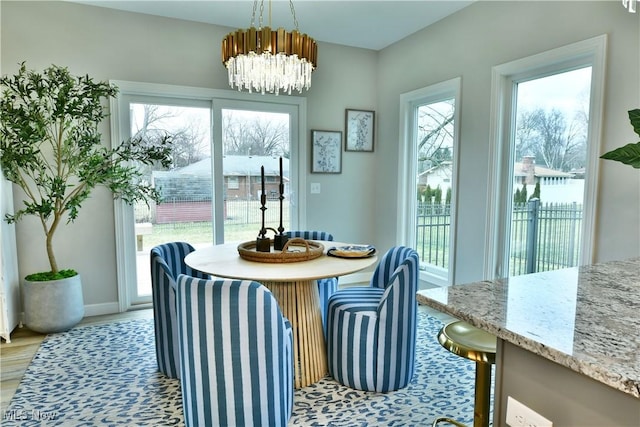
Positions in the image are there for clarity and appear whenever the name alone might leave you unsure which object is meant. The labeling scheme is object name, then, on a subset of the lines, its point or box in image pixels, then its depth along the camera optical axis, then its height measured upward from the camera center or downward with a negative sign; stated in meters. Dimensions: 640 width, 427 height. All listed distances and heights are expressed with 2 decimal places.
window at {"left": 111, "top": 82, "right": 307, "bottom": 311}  3.49 +0.13
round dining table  2.05 -0.60
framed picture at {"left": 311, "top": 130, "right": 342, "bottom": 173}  4.18 +0.41
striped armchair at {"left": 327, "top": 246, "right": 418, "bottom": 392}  2.13 -0.85
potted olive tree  2.74 +0.22
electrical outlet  0.80 -0.49
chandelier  2.22 +0.79
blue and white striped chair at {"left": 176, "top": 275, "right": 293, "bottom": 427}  1.49 -0.68
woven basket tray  2.21 -0.40
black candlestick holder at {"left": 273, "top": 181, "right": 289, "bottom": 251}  2.50 -0.34
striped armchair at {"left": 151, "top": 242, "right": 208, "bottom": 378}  2.15 -0.74
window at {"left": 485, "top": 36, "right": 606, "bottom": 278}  2.37 +0.21
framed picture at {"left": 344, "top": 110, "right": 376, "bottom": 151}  4.34 +0.67
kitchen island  0.68 -0.31
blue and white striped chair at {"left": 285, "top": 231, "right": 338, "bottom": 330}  2.90 -0.76
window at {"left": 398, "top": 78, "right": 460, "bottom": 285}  3.55 +0.13
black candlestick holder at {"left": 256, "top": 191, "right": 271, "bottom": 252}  2.35 -0.34
